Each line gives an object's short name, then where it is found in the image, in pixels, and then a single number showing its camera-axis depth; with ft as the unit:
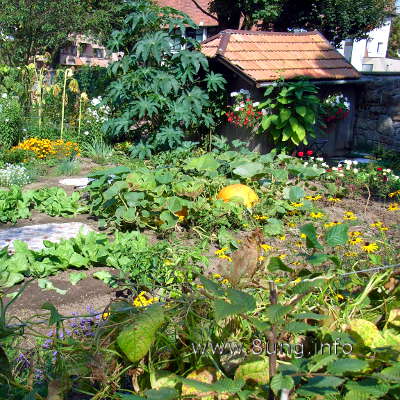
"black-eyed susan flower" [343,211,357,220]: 16.50
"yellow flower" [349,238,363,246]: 12.54
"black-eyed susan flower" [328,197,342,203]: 21.76
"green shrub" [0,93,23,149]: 33.04
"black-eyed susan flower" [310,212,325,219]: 16.70
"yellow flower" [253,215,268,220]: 18.21
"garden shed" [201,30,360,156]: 30.19
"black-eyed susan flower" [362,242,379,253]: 11.32
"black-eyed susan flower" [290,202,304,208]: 18.08
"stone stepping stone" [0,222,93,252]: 16.58
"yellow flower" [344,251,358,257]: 12.31
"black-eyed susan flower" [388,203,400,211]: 18.18
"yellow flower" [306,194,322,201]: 19.45
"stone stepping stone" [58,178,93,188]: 25.50
